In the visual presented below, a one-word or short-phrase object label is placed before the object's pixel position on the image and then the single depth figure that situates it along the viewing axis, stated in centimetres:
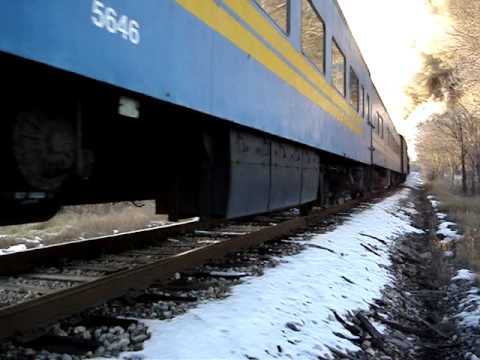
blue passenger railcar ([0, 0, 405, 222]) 250
